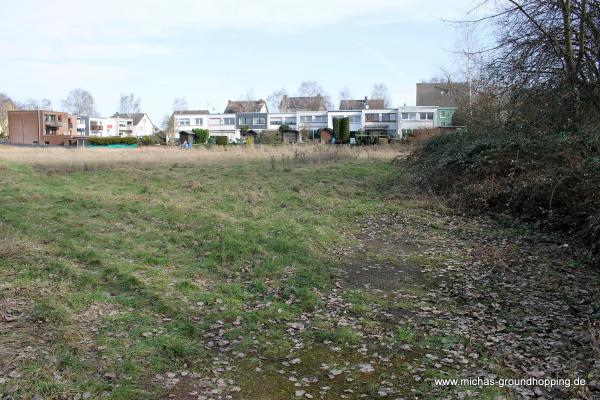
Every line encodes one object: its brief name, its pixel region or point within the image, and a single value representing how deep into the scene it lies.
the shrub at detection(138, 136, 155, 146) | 62.37
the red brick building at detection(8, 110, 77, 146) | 81.94
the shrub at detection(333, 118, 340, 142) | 65.01
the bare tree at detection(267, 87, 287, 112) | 122.69
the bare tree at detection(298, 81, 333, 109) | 117.29
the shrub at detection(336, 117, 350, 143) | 64.56
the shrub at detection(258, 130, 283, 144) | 47.07
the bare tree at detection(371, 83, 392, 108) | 109.97
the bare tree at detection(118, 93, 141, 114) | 140.88
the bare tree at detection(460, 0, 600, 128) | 10.98
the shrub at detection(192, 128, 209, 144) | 68.69
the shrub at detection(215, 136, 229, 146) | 62.43
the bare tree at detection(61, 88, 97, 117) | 141.50
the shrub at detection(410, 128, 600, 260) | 9.03
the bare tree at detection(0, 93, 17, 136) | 102.69
